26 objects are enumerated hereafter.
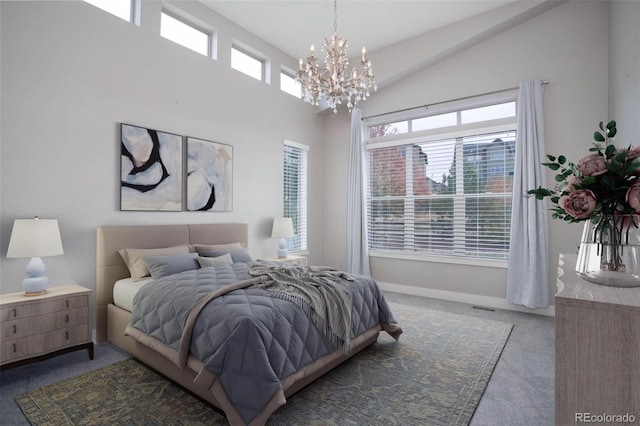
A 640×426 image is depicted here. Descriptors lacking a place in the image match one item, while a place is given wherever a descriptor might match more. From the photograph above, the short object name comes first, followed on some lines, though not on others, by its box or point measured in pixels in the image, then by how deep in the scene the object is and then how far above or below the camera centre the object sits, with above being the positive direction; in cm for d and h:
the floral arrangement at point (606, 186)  114 +10
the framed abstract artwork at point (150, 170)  336 +48
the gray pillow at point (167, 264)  302 -49
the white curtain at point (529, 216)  393 -3
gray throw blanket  229 -61
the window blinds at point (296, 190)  541 +40
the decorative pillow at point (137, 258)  309 -44
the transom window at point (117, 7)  322 +214
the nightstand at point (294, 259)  471 -68
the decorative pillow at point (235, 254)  368 -47
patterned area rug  196 -125
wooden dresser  95 -44
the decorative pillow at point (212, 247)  375 -40
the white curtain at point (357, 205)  542 +14
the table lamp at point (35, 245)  244 -25
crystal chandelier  302 +130
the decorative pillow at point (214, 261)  336 -51
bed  181 -96
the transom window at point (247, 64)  462 +224
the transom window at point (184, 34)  380 +223
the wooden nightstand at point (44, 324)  233 -86
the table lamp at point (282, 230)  475 -25
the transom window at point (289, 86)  533 +218
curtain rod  426 +164
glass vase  119 -15
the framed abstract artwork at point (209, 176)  396 +49
